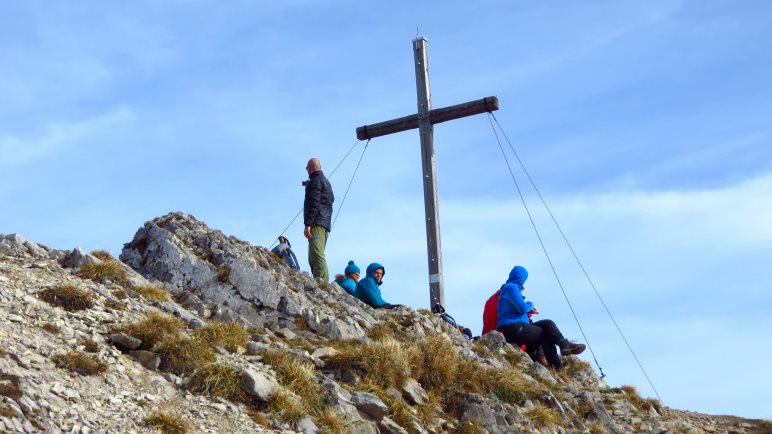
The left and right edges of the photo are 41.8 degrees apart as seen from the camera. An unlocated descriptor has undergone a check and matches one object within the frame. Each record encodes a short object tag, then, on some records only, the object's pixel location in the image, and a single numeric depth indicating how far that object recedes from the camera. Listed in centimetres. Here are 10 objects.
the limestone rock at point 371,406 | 1270
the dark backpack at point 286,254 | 1922
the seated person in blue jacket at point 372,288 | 1906
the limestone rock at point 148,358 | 1216
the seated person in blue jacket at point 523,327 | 1917
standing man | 1956
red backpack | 1989
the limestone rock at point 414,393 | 1388
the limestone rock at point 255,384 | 1207
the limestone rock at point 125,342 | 1239
